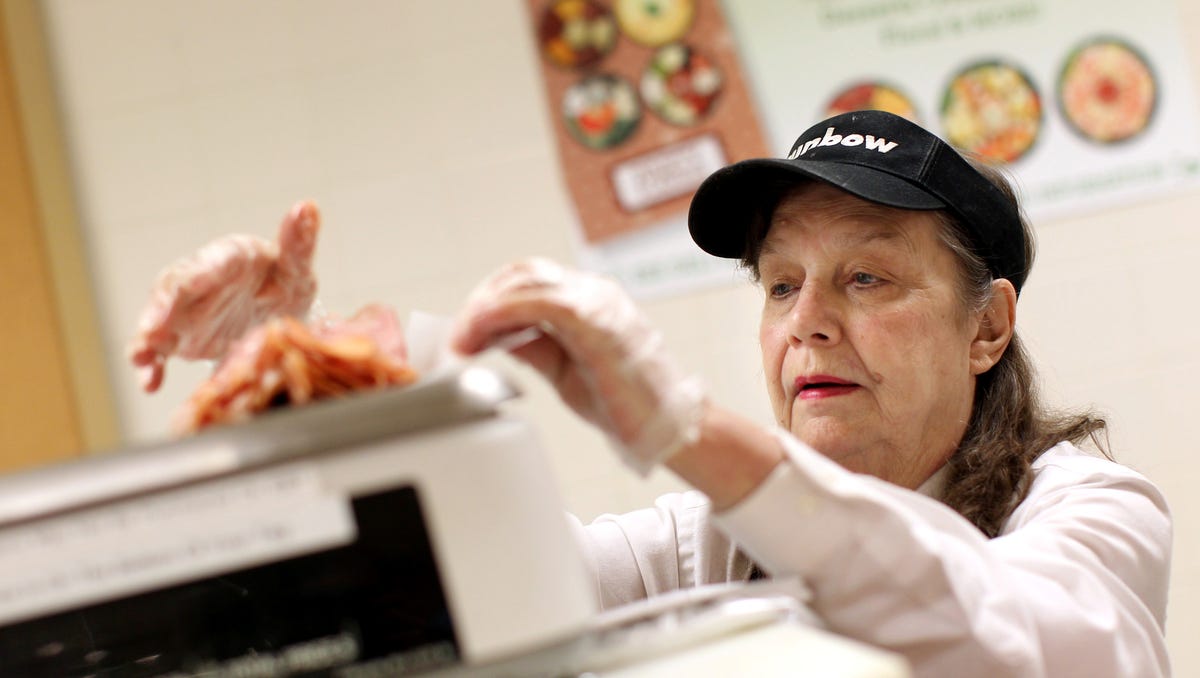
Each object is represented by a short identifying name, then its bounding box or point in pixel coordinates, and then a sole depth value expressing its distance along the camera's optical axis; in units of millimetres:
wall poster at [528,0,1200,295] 2785
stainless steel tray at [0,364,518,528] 693
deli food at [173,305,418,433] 784
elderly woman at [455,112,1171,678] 895
